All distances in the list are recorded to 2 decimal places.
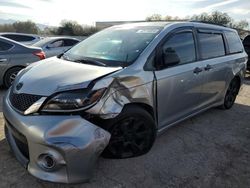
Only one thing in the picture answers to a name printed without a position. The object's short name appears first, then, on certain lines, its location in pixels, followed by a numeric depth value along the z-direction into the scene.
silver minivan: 1.71
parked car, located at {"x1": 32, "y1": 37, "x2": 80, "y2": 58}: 6.62
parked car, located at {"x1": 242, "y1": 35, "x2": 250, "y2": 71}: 7.50
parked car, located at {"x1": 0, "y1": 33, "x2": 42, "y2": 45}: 8.01
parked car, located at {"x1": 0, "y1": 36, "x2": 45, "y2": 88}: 4.35
